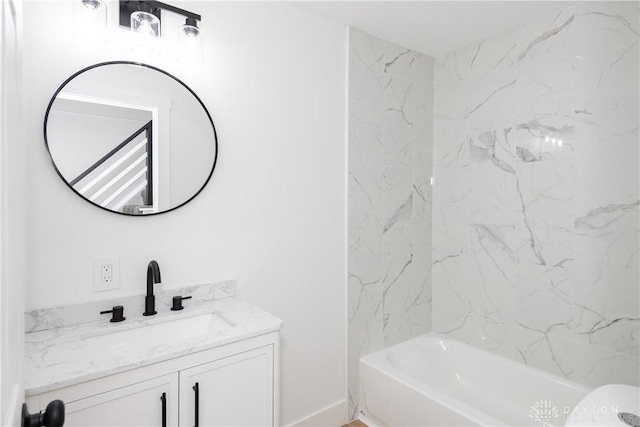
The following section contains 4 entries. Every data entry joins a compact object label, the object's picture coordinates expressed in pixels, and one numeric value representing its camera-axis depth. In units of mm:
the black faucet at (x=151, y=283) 1588
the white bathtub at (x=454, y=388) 1982
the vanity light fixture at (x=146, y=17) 1573
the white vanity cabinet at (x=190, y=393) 1113
